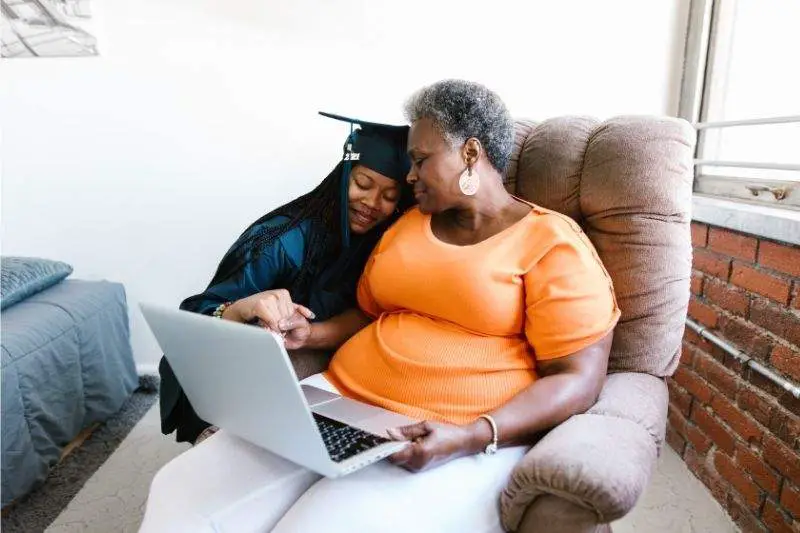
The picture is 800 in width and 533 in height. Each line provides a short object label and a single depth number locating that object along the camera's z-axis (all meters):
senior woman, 0.91
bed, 1.52
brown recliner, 0.83
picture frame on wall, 1.85
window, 1.57
